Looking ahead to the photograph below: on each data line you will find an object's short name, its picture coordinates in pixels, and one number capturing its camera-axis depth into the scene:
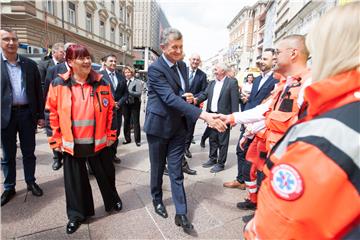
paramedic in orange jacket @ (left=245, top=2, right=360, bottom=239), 0.78
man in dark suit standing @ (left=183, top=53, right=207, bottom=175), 4.58
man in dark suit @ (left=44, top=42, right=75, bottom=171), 3.97
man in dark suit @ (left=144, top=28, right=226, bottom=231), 2.56
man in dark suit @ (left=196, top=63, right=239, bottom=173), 4.61
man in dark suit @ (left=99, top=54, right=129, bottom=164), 4.88
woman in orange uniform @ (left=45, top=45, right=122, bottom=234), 2.51
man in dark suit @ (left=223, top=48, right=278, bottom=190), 3.47
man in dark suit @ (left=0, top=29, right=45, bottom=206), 3.01
